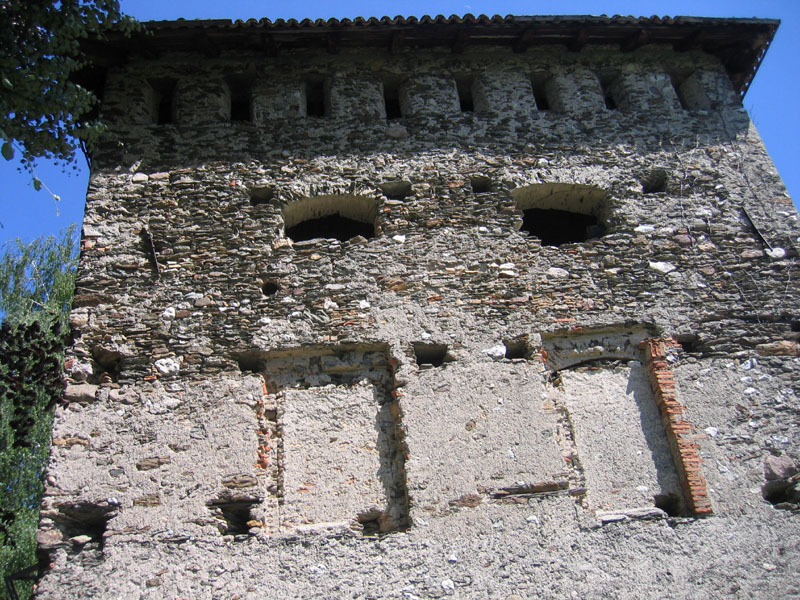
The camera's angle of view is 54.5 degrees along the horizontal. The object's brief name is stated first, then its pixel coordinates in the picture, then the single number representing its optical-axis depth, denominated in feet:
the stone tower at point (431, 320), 21.07
